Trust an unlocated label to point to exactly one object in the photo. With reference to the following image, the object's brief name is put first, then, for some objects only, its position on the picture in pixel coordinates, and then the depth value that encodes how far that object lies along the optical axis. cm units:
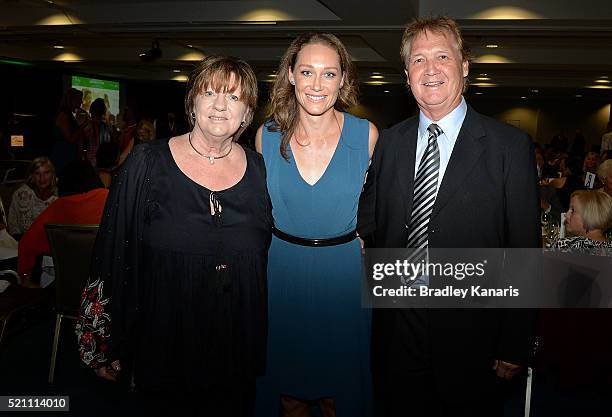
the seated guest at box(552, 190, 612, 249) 365
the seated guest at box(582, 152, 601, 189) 829
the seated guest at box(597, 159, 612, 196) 519
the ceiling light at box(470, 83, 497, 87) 1768
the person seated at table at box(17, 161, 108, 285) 364
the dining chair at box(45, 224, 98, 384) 337
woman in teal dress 213
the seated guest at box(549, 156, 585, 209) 650
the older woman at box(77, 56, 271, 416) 183
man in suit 179
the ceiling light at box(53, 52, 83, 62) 1384
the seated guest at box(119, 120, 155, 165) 698
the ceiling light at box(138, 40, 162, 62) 1041
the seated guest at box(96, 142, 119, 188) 517
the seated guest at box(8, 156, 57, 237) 504
